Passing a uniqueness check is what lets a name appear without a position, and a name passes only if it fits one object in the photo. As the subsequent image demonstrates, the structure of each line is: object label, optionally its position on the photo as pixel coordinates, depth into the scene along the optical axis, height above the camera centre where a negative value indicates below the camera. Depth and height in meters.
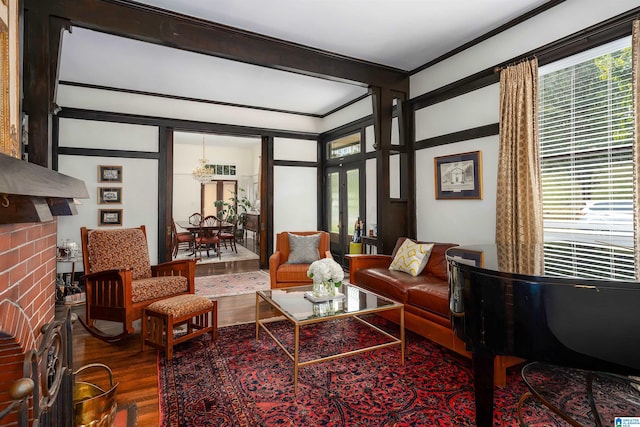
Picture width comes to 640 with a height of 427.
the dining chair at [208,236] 7.33 -0.40
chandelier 8.79 +1.18
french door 6.27 +0.26
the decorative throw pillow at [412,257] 3.66 -0.45
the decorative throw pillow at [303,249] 4.54 -0.43
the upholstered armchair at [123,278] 3.10 -0.61
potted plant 10.95 +0.39
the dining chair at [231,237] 7.94 -0.46
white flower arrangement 3.01 -0.50
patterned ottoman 2.80 -0.89
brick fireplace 1.16 -0.30
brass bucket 1.77 -1.03
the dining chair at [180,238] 7.19 -0.45
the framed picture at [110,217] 5.26 +0.02
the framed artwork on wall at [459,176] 3.83 +0.50
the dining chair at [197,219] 8.25 -0.03
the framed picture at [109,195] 5.25 +0.37
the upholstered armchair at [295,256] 4.30 -0.52
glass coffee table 2.50 -0.75
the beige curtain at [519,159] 3.13 +0.55
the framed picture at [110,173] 5.25 +0.71
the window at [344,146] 6.21 +1.39
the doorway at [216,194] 11.12 +0.79
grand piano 1.47 -0.49
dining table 7.31 -0.22
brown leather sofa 2.78 -0.73
